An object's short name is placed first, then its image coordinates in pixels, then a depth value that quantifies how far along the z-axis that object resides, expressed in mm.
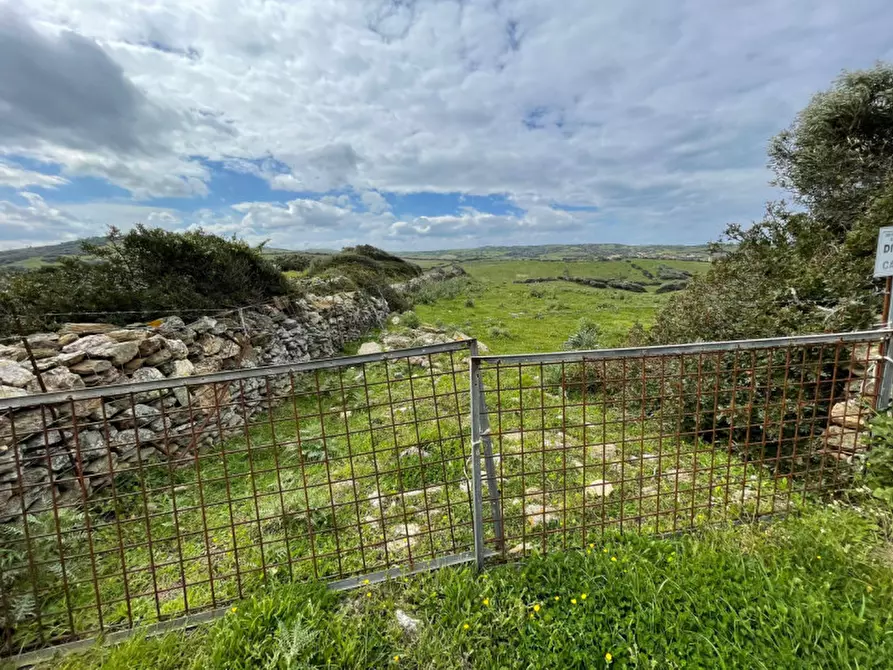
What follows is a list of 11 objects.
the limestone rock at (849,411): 3942
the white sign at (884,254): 3233
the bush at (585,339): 10946
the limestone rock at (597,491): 4215
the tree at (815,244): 5391
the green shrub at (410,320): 15932
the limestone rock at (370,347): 11281
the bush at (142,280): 6082
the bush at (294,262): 22605
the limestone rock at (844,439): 3956
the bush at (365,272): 18812
